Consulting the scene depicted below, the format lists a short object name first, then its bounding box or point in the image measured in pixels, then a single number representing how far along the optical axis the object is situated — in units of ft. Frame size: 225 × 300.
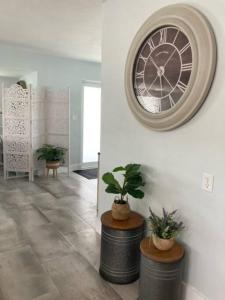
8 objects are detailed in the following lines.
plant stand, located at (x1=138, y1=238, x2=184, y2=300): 5.55
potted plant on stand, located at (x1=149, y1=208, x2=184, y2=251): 5.79
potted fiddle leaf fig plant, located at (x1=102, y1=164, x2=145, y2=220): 6.91
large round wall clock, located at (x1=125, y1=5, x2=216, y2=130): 5.32
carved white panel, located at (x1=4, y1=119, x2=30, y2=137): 16.02
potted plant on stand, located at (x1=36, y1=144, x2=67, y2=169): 16.65
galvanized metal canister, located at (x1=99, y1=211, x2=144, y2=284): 6.72
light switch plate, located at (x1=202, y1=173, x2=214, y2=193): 5.51
